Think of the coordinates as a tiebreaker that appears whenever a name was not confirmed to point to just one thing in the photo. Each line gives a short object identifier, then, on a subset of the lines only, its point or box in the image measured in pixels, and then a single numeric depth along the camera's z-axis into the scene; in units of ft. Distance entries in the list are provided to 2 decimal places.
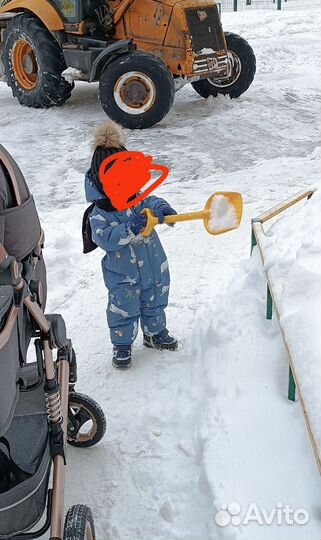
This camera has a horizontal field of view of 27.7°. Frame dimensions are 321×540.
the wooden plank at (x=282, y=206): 13.14
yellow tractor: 25.41
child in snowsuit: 10.66
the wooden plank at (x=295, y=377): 6.93
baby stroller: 6.27
